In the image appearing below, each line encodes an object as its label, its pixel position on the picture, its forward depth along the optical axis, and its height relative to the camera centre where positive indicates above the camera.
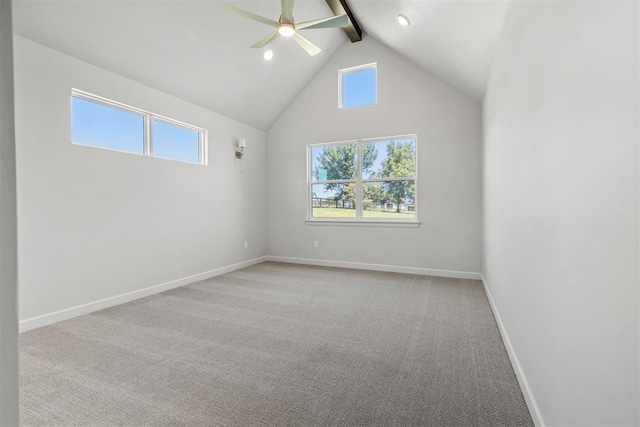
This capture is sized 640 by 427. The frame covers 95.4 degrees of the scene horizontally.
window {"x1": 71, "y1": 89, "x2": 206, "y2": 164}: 3.08 +1.03
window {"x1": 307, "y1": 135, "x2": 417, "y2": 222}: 4.80 +0.54
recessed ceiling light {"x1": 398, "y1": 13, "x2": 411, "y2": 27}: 3.37 +2.25
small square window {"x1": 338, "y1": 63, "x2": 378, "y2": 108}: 4.98 +2.19
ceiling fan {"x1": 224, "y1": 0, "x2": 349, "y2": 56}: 2.72 +1.88
